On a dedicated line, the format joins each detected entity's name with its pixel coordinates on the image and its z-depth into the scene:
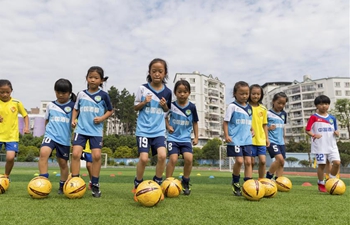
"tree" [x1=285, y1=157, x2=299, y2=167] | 45.57
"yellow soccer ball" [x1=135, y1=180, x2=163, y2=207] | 3.71
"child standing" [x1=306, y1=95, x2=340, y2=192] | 6.46
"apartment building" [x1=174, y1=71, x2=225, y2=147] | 82.81
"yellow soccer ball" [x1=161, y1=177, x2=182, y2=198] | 4.79
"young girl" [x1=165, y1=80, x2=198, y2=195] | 5.38
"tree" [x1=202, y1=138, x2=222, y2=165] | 51.40
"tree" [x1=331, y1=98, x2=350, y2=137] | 45.88
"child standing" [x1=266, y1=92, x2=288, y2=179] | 6.72
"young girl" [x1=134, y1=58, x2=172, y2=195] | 4.70
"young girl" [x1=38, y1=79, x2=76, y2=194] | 5.12
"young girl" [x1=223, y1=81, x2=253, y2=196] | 5.52
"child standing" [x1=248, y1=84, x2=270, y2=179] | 6.16
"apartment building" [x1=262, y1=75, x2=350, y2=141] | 82.12
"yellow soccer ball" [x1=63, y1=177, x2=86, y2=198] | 4.36
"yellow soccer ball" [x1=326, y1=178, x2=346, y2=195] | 5.54
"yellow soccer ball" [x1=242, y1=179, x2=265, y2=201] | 4.47
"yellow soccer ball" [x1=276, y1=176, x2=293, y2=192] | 6.11
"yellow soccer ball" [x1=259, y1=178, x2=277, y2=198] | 4.93
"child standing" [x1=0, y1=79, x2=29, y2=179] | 5.86
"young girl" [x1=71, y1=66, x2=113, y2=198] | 4.86
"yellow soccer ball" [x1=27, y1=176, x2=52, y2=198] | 4.31
